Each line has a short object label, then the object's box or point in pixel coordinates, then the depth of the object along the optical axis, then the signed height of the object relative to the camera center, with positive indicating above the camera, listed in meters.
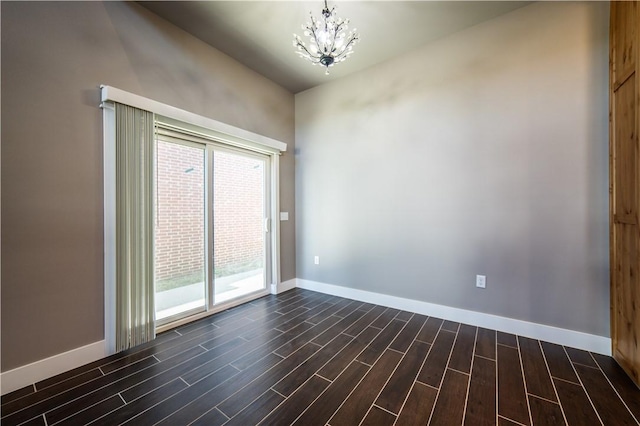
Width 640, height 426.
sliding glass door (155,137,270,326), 2.57 -0.16
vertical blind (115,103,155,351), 2.10 -0.12
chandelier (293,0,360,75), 2.02 +1.44
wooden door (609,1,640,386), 1.69 +0.19
